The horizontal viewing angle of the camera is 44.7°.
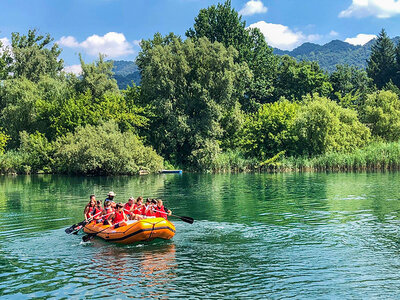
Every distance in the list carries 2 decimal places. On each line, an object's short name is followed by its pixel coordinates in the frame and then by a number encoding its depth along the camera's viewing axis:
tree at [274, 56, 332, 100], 81.62
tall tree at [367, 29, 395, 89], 107.81
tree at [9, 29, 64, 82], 81.25
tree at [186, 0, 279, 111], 75.38
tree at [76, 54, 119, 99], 65.38
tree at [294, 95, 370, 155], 60.31
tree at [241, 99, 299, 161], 63.25
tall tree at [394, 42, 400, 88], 105.31
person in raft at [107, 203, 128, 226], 19.34
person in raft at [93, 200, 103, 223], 20.30
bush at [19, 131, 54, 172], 59.66
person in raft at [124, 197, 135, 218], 20.45
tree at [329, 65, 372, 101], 88.19
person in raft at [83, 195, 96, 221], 21.45
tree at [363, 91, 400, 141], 64.88
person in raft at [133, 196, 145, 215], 20.50
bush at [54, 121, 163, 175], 54.84
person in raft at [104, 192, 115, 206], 21.52
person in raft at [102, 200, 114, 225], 20.05
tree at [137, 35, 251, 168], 60.59
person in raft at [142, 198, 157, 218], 20.48
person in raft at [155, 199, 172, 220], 19.90
